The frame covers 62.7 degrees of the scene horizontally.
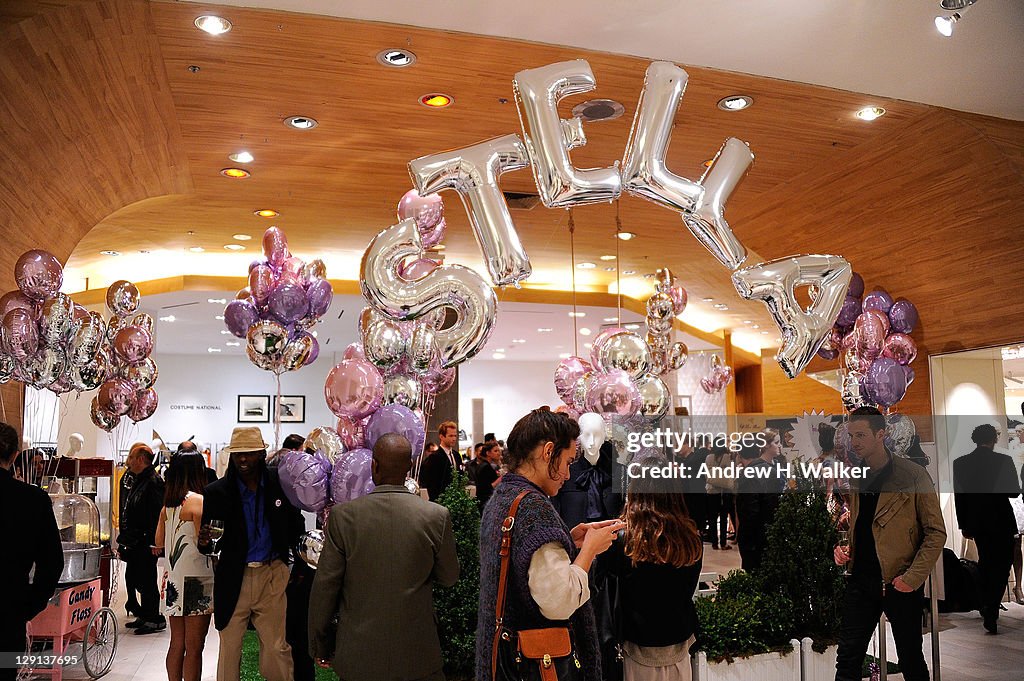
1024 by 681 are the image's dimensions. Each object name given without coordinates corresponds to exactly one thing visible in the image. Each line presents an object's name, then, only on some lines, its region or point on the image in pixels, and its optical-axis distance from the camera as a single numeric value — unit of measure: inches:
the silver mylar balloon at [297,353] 231.6
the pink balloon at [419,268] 179.3
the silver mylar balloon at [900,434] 259.0
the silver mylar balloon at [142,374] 263.1
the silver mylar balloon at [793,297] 139.8
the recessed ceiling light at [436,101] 203.2
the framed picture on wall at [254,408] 688.4
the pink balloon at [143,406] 264.1
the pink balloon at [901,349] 279.1
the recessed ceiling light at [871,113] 208.5
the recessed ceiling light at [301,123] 214.7
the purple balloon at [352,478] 165.3
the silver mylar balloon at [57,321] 195.0
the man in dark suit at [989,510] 241.0
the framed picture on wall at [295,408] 684.7
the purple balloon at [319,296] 233.0
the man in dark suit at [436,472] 302.5
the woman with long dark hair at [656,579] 123.0
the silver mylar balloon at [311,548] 163.5
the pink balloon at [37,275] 194.4
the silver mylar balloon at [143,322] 269.4
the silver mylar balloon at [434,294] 139.5
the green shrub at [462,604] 154.2
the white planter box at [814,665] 167.3
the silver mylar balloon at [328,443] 179.3
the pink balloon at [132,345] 259.4
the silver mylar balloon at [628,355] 262.2
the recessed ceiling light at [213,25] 162.4
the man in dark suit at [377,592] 107.6
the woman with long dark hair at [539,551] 86.7
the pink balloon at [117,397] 256.2
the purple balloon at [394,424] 171.5
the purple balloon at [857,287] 295.2
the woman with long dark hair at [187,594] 165.2
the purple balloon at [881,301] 290.8
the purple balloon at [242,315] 235.9
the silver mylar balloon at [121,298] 267.3
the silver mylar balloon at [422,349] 185.4
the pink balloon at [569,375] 304.2
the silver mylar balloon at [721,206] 140.9
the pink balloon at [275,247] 237.0
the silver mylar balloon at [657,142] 137.9
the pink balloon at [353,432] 178.2
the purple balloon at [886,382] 268.8
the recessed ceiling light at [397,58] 177.6
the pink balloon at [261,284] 232.7
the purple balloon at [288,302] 228.1
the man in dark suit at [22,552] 122.9
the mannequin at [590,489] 179.6
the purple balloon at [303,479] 161.2
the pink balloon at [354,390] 173.9
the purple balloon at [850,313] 296.2
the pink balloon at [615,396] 250.7
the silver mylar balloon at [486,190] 138.2
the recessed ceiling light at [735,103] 203.2
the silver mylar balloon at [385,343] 182.7
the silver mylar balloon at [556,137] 133.8
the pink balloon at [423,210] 191.2
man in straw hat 156.3
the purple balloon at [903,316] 287.3
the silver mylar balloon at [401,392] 184.4
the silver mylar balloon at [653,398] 257.6
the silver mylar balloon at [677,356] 335.2
